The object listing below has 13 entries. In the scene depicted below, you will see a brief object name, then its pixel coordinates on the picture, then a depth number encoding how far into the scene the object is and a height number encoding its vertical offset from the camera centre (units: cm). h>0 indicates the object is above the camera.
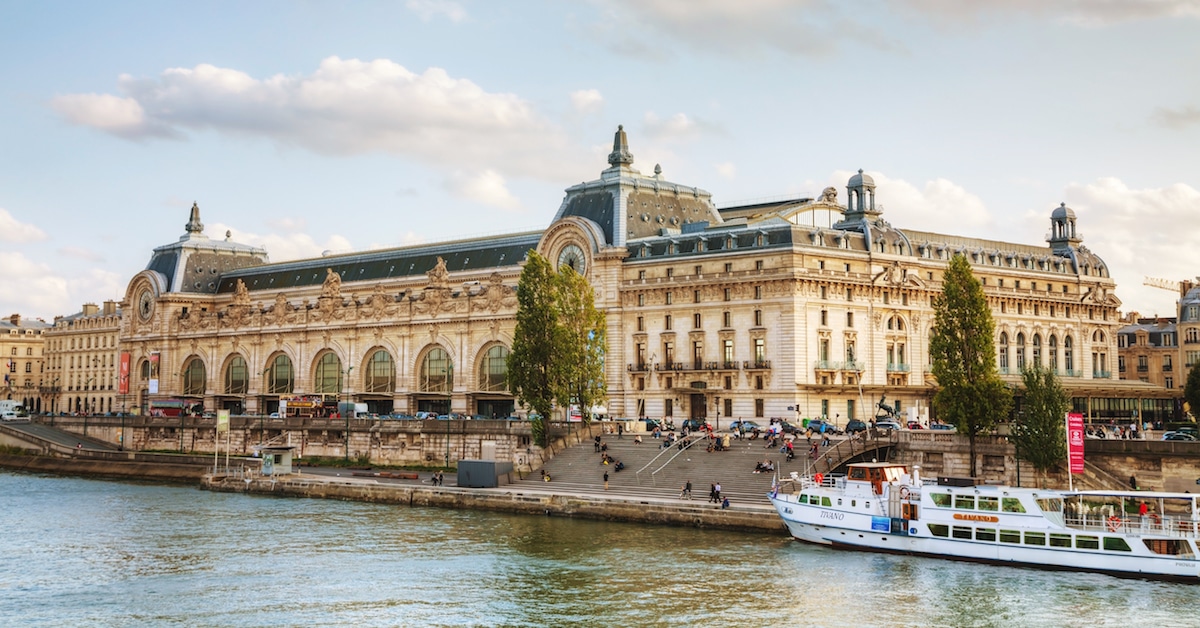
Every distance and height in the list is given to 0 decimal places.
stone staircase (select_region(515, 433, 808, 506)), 8231 -236
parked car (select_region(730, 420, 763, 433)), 10001 +68
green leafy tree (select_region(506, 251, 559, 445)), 9994 +643
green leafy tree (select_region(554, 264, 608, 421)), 10044 +694
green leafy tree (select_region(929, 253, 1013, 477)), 8181 +488
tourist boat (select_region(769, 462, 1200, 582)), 6094 -428
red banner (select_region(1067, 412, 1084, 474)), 7069 -40
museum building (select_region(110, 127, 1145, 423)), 11412 +1192
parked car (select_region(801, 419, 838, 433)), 9935 +60
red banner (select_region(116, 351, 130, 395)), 16495 +713
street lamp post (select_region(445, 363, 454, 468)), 13875 +552
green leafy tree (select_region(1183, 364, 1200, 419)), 12369 +418
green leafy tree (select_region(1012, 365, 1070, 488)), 7618 +49
